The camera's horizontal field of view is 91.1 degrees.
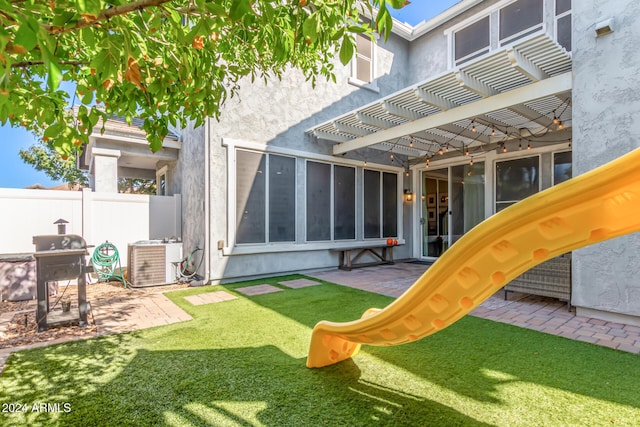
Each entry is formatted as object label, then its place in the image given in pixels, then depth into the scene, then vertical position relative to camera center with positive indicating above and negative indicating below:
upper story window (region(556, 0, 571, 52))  6.83 +4.25
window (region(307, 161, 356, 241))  8.01 +0.34
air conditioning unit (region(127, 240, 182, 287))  6.40 -1.00
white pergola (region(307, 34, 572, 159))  4.54 +2.01
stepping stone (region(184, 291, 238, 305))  5.32 -1.47
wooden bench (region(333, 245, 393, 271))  8.33 -1.14
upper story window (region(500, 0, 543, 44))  7.52 +4.89
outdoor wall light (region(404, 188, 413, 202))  9.85 +0.61
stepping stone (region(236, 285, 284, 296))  5.92 -1.46
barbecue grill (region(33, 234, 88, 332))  3.76 -0.76
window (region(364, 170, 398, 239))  9.15 +0.32
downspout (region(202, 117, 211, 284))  6.53 +0.10
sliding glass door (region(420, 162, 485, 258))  8.48 +0.32
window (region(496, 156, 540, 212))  7.22 +0.85
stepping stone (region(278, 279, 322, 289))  6.43 -1.46
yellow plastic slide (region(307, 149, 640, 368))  1.34 -0.14
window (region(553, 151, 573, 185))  6.68 +1.05
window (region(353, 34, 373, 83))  9.47 +4.73
